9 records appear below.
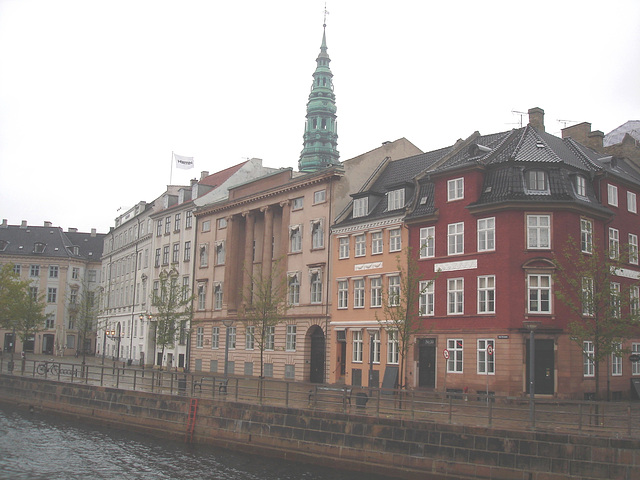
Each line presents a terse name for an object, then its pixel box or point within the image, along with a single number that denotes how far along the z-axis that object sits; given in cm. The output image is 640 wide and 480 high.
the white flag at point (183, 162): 8156
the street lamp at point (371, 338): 4536
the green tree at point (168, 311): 5844
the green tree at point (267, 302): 4731
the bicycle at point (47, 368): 4716
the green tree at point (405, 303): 3753
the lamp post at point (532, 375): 2381
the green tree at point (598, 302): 3050
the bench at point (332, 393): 2931
